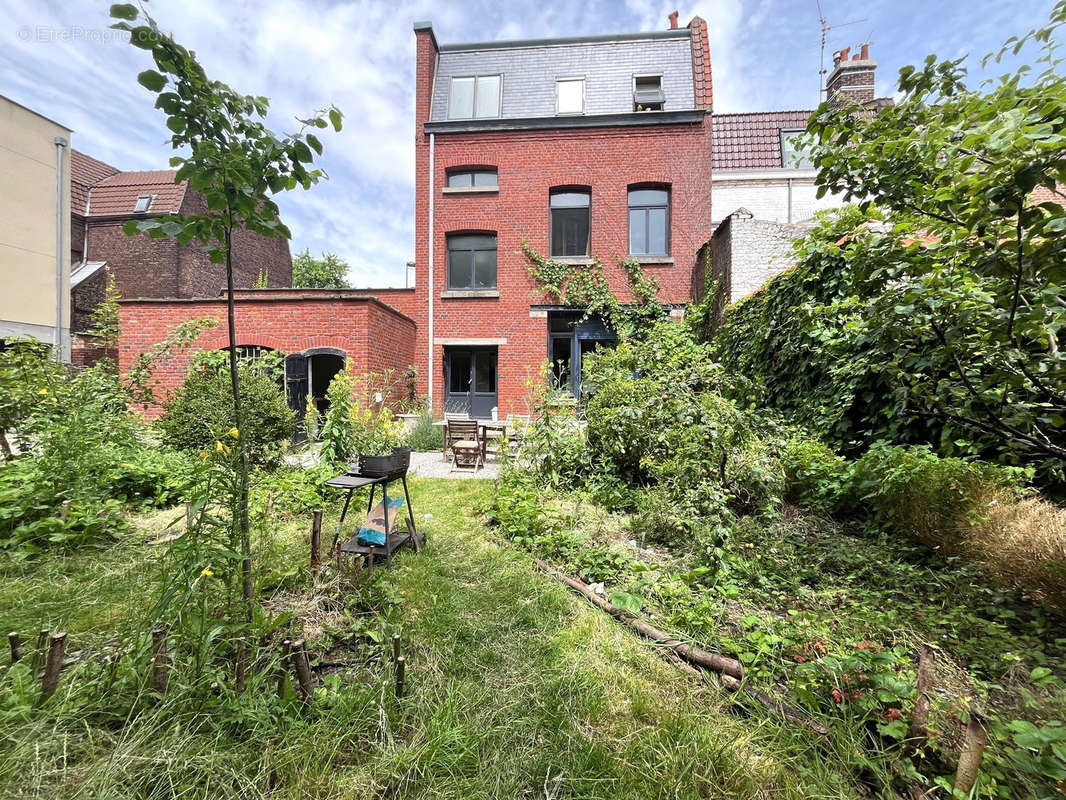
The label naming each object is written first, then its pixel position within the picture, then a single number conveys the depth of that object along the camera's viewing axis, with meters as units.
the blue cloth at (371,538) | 3.11
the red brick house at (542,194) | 10.98
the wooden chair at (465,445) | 7.23
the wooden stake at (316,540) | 2.72
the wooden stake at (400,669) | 1.79
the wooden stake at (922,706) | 1.48
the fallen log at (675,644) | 1.98
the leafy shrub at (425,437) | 9.35
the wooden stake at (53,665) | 1.48
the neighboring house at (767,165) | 11.91
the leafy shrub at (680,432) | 3.91
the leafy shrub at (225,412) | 5.94
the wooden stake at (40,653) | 1.62
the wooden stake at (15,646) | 1.56
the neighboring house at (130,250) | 17.55
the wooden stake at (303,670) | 1.67
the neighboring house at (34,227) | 12.16
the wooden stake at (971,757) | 1.27
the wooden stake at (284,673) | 1.67
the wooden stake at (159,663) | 1.56
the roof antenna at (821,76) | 12.73
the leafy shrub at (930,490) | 2.92
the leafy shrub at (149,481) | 4.28
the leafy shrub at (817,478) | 3.97
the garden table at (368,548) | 3.06
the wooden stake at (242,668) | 1.66
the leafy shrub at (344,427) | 5.14
